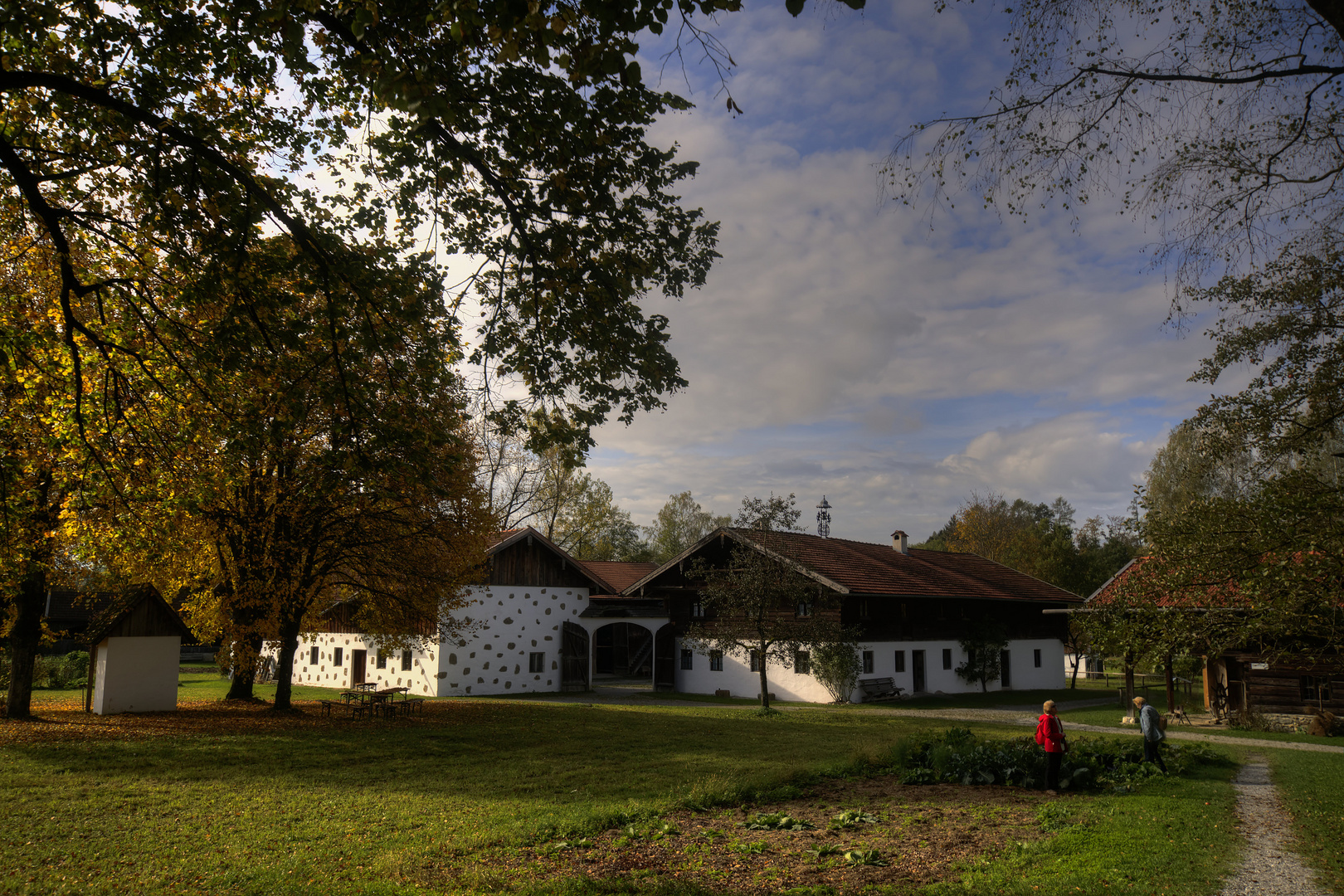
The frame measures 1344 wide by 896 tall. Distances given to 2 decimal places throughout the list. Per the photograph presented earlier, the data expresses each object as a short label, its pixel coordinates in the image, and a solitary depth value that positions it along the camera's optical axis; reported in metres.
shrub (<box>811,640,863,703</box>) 29.48
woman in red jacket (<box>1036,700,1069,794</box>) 12.77
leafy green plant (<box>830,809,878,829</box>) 10.50
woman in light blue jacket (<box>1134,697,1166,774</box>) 14.04
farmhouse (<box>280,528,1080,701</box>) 31.17
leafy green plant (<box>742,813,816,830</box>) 10.40
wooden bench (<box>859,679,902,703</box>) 30.09
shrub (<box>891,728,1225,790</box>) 13.42
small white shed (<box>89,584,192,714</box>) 20.69
